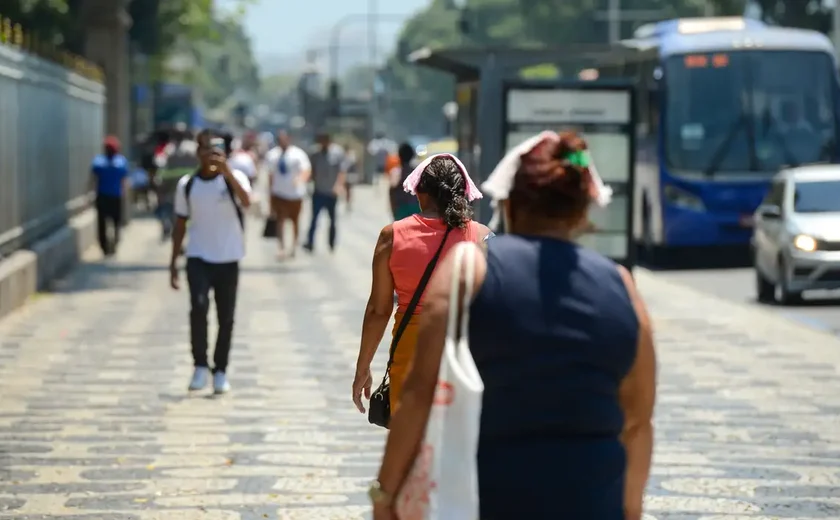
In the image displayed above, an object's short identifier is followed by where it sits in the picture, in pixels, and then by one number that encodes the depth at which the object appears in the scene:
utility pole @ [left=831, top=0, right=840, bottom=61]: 61.26
